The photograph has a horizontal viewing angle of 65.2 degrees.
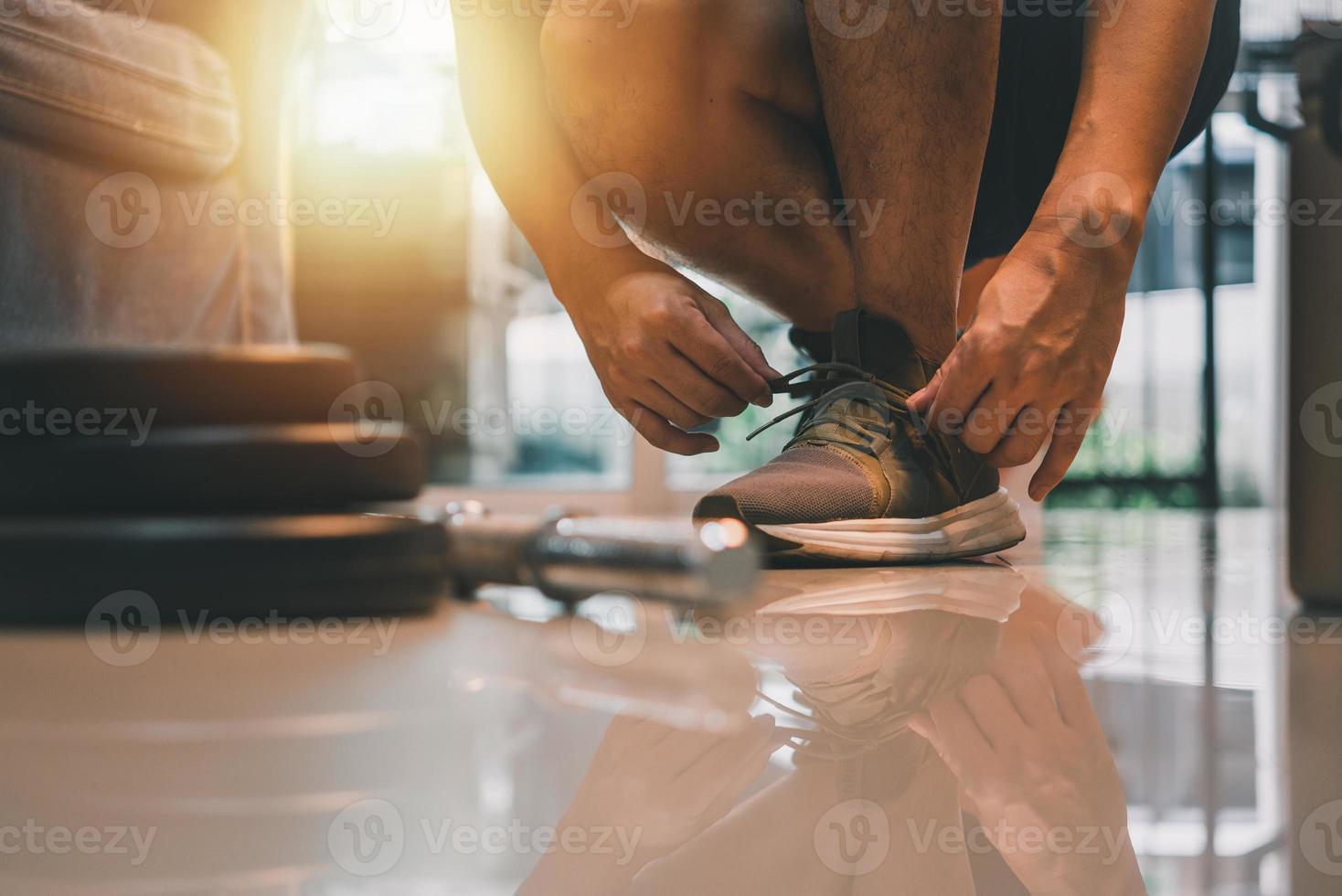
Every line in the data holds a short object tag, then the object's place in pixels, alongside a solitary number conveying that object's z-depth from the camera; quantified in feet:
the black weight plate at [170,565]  2.06
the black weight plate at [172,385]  2.19
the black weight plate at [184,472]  2.11
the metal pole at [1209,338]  14.57
